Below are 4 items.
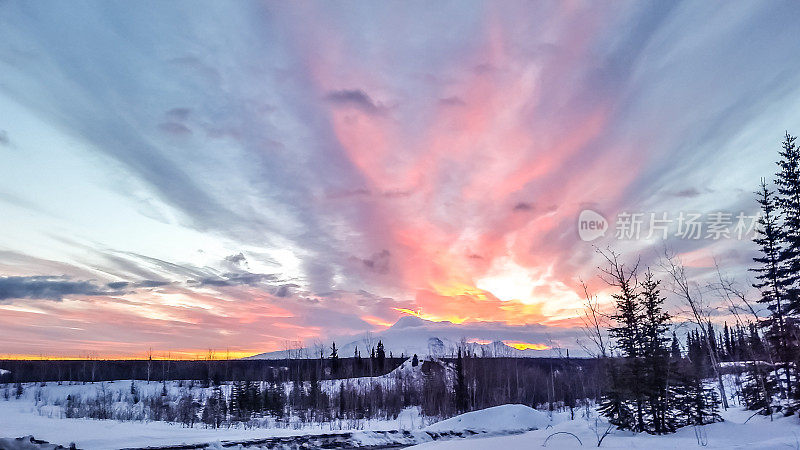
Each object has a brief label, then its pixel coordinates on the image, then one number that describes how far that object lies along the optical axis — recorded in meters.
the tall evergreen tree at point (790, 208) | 29.16
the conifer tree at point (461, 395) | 61.59
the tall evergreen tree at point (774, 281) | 29.50
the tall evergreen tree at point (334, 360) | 119.72
